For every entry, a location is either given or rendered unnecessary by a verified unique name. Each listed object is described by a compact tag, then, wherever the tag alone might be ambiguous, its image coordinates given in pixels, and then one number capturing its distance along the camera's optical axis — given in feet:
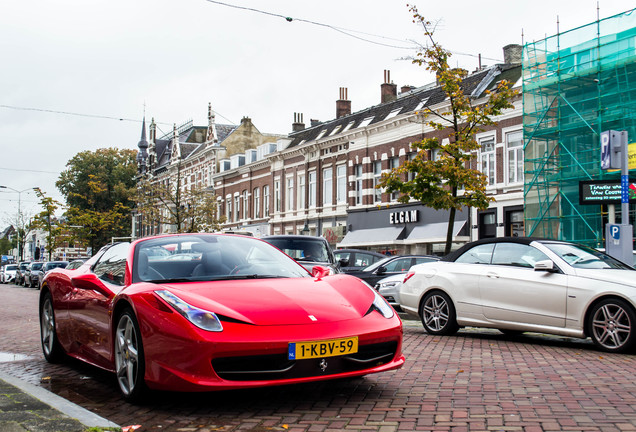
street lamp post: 248.93
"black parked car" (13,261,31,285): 159.30
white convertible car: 27.25
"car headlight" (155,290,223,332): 15.48
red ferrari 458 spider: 15.44
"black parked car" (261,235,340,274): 44.91
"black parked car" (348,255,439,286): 56.34
